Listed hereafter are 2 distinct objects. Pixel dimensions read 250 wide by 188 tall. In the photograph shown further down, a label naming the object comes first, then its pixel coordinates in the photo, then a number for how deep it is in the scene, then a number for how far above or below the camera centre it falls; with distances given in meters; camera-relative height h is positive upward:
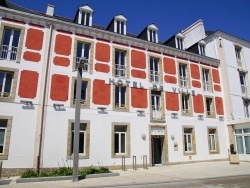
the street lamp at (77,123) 8.71 +0.77
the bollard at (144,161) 13.78 -1.27
